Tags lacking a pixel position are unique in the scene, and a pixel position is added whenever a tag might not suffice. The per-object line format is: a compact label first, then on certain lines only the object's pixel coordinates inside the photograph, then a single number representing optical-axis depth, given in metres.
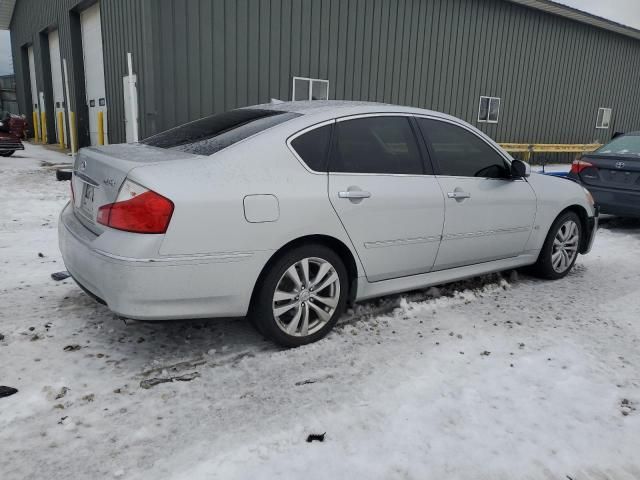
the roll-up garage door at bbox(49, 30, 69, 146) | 18.09
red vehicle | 14.51
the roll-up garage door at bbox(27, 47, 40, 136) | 22.50
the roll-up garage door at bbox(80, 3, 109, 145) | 13.64
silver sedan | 2.61
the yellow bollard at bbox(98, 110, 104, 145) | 13.23
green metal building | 10.14
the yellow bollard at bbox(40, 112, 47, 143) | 20.52
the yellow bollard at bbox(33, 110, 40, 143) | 22.75
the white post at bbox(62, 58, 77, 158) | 13.38
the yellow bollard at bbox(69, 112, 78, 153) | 14.00
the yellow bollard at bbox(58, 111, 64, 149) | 18.12
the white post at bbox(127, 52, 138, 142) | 9.66
